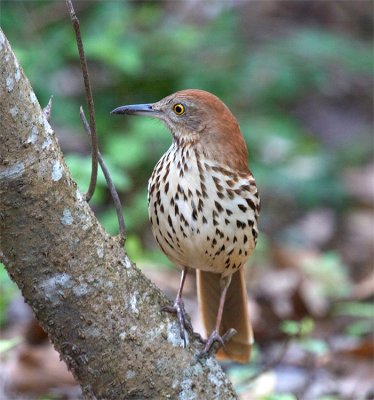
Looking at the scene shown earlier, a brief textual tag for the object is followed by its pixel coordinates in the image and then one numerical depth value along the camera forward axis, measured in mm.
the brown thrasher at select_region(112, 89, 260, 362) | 6422
